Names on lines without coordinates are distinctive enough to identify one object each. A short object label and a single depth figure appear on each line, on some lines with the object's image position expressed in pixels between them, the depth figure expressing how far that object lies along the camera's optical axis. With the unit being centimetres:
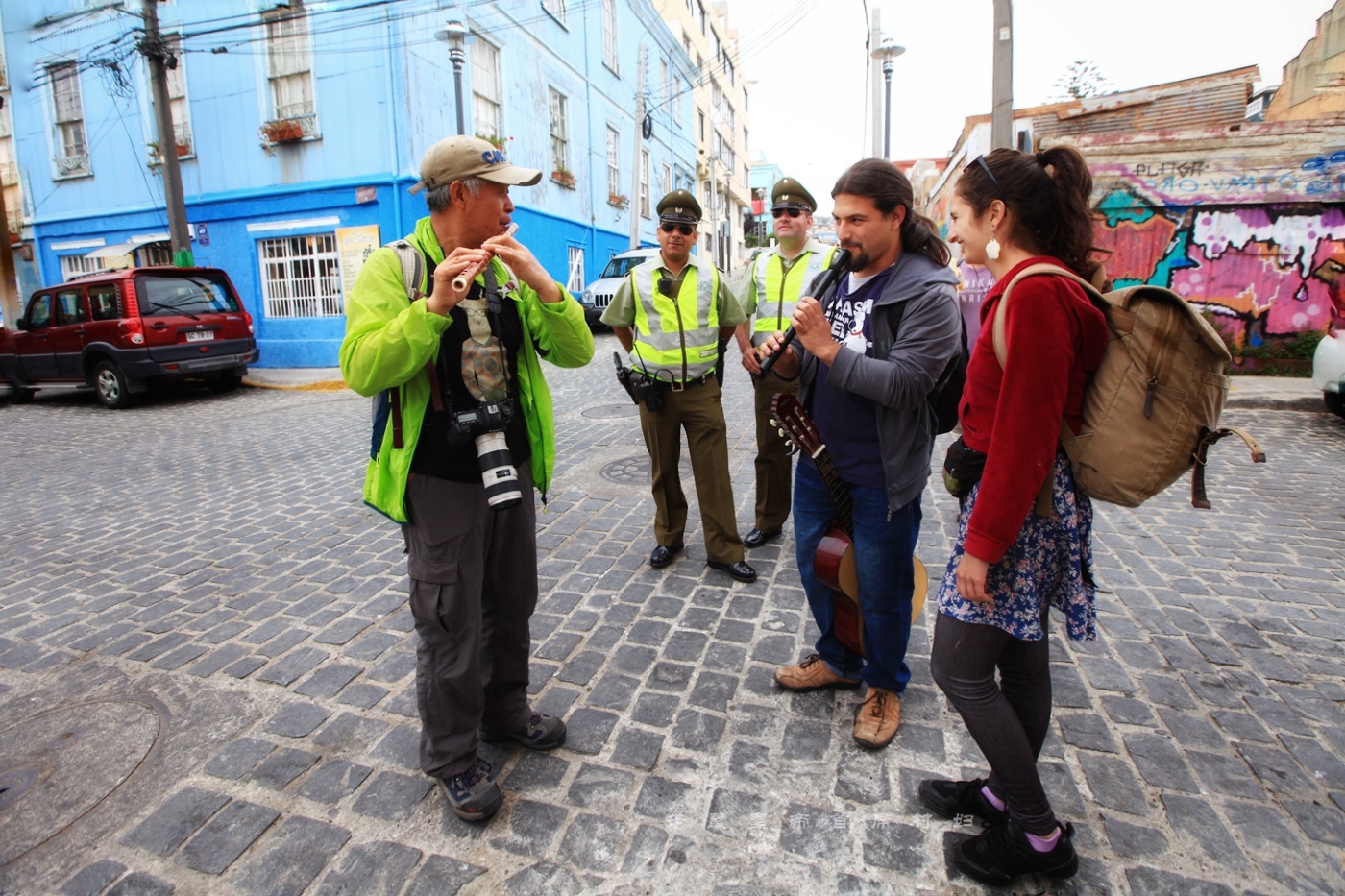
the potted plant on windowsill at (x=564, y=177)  1961
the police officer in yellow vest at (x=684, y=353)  400
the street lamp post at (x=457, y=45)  1326
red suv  1059
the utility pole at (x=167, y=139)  1230
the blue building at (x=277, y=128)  1426
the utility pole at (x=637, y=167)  2103
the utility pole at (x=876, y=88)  1703
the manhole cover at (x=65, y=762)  232
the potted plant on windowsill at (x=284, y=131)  1452
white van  1588
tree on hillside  2192
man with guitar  234
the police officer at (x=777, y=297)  434
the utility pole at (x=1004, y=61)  860
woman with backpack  163
